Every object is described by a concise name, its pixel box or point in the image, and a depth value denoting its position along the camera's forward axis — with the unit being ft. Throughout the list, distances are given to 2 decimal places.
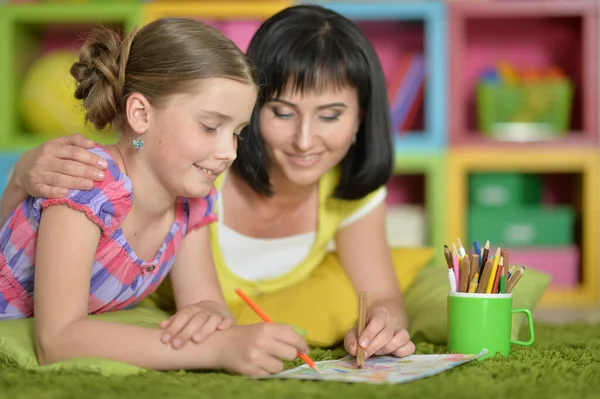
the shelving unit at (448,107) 12.26
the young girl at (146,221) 7.47
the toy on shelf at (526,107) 12.35
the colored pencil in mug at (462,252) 8.13
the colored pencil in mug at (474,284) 8.01
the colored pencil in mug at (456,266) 8.11
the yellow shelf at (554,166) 12.26
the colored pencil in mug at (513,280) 8.08
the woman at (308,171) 8.59
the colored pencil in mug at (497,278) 7.99
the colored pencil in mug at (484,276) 7.97
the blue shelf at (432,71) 12.29
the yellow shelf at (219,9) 12.40
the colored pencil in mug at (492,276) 7.99
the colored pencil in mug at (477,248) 8.18
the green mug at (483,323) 7.96
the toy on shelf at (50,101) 12.39
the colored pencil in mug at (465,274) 8.01
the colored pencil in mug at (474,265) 8.00
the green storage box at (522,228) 12.40
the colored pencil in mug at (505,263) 8.02
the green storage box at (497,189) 12.86
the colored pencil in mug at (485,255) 8.05
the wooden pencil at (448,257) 8.13
